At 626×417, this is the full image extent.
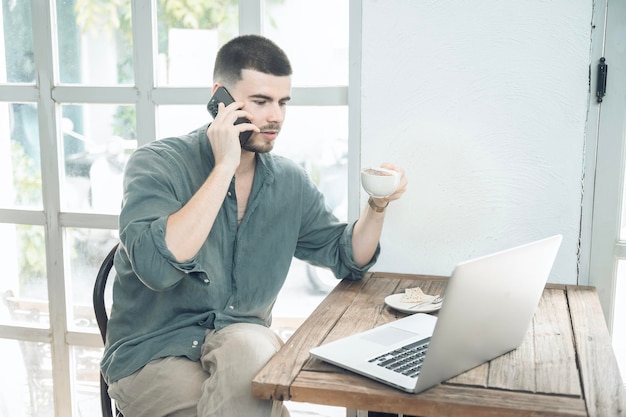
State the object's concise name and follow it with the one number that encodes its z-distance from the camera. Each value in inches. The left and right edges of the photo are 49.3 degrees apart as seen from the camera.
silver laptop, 41.3
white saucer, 59.6
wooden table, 41.2
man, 55.4
